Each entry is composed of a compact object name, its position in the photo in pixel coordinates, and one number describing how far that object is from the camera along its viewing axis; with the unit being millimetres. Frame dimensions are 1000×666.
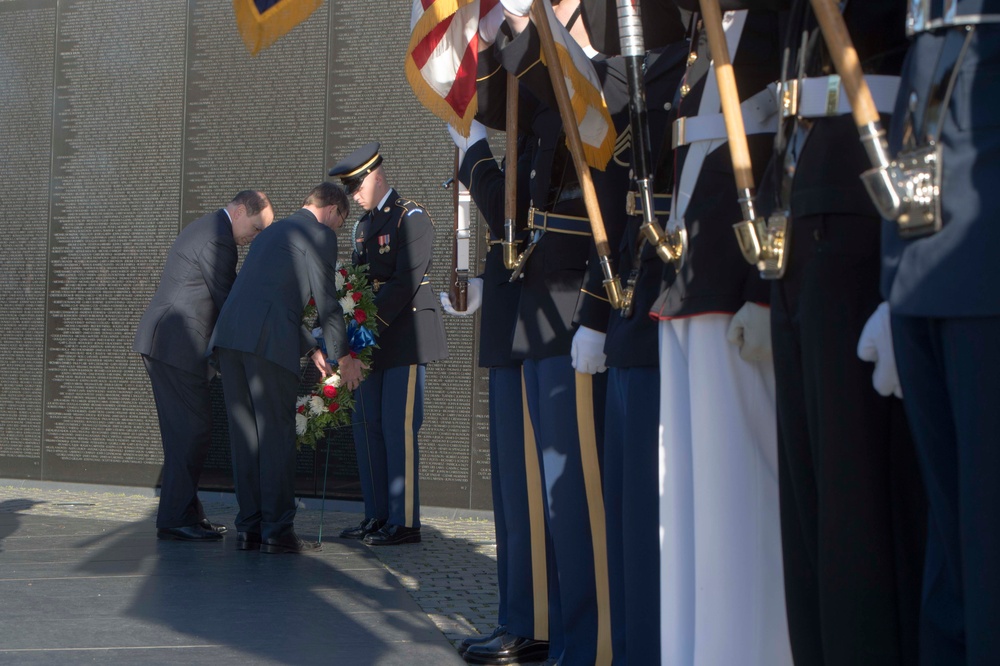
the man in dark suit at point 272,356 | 5898
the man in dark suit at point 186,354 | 6379
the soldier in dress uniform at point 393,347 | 6277
